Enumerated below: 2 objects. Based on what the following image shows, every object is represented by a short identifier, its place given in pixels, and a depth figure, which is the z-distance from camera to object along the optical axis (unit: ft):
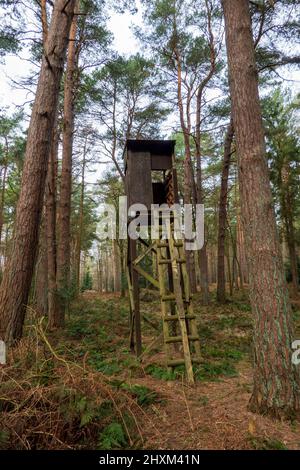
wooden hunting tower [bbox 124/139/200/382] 17.43
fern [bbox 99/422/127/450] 8.73
